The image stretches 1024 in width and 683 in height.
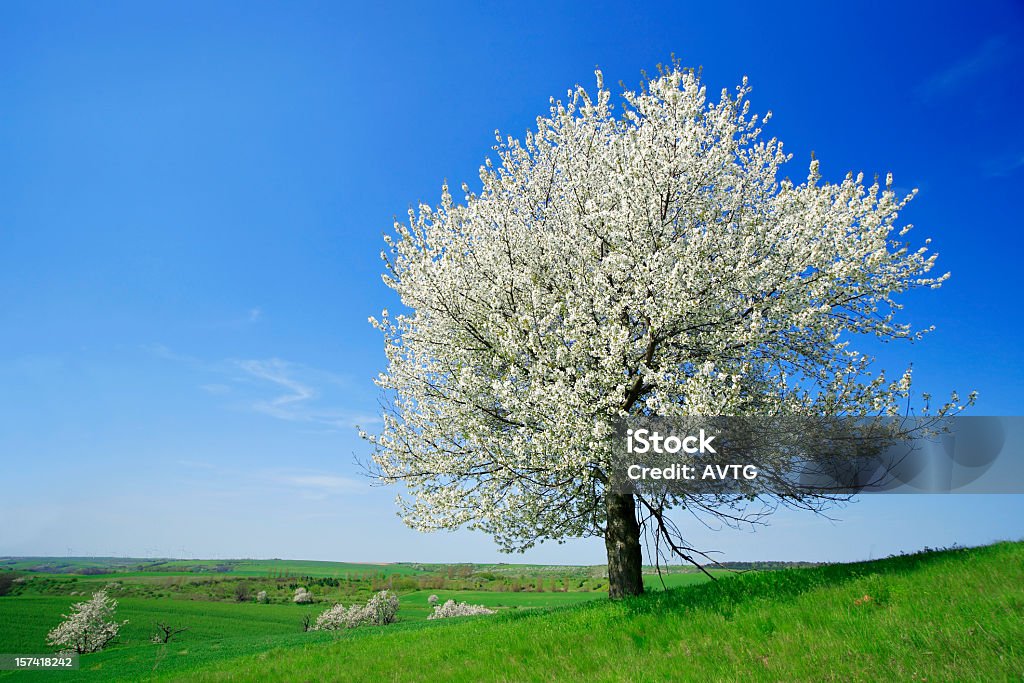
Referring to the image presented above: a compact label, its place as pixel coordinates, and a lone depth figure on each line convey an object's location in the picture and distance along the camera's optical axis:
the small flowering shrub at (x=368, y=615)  39.41
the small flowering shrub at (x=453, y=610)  37.65
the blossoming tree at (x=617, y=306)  14.83
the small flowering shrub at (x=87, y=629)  37.62
